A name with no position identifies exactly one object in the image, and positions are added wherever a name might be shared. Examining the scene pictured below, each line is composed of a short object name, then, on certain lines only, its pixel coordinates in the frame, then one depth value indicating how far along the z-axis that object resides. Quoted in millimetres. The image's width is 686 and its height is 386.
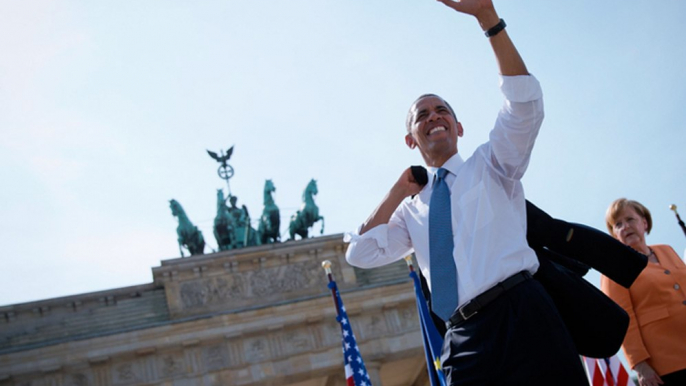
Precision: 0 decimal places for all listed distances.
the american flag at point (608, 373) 6913
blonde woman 3965
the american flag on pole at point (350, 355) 9367
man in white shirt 2096
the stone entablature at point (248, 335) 17938
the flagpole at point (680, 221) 7953
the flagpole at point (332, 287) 9438
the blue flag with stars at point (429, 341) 3223
